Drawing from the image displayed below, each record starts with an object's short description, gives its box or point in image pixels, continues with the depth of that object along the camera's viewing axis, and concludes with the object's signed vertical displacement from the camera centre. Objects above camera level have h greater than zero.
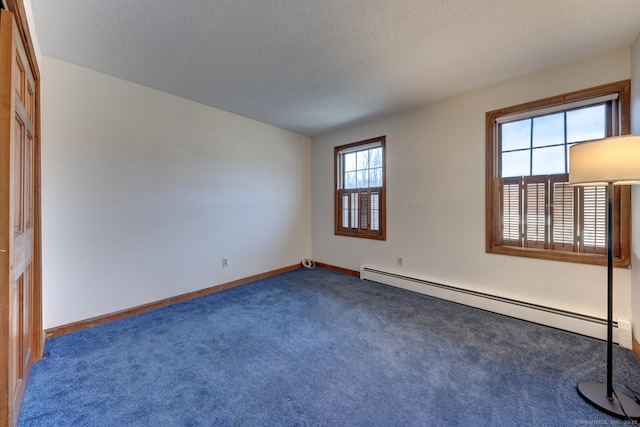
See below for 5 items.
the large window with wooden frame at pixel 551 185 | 2.18 +0.25
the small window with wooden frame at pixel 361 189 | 3.88 +0.36
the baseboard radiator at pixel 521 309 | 2.11 -1.02
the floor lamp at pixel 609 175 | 1.31 +0.19
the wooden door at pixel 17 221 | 1.11 -0.05
